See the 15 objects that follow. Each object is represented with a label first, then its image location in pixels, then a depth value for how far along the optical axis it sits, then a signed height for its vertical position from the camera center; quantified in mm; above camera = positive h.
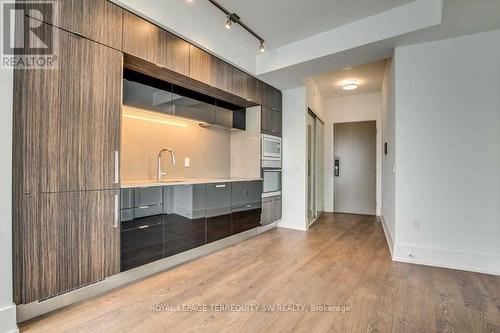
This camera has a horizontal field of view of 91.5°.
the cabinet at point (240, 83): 3422 +1203
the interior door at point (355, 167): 5879 -11
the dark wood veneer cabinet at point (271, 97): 4089 +1207
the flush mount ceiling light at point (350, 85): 4965 +1711
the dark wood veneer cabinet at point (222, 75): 3078 +1196
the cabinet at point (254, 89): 3711 +1207
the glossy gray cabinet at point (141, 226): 2184 -570
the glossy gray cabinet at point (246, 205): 3449 -585
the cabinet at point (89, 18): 1725 +1128
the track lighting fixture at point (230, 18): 2519 +1650
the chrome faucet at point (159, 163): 3025 +32
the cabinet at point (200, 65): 2756 +1193
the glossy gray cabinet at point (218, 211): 3053 -588
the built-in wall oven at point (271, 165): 4055 +23
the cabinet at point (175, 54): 2473 +1179
